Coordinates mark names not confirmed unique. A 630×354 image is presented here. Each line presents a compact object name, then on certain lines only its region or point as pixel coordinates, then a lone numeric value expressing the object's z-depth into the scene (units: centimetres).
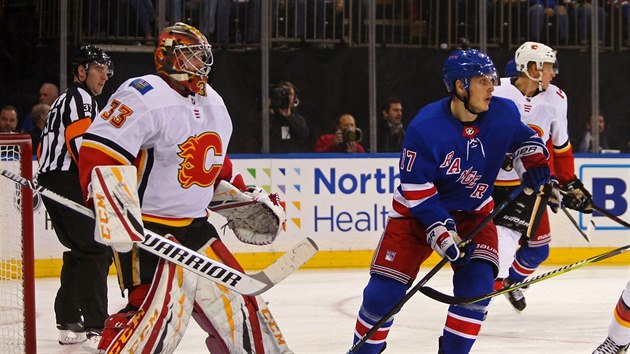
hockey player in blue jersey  698
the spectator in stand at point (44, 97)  1408
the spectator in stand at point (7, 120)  1373
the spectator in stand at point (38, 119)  1384
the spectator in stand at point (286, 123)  1490
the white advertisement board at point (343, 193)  1447
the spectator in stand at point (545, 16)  1635
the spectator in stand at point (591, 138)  1581
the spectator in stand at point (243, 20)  1501
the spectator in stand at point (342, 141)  1507
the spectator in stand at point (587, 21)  1599
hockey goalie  574
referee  928
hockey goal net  782
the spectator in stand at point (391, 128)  1523
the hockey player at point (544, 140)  1022
